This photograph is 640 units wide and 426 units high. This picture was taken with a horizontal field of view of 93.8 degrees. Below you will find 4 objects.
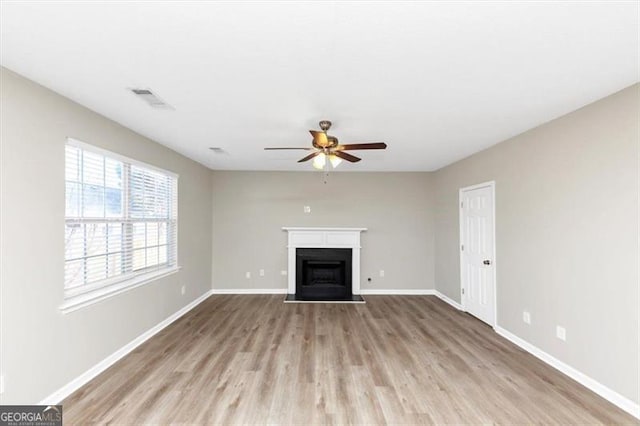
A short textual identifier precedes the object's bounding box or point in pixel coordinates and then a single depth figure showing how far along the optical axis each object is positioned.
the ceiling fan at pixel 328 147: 2.81
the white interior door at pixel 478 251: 4.16
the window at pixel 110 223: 2.69
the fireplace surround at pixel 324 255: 6.00
